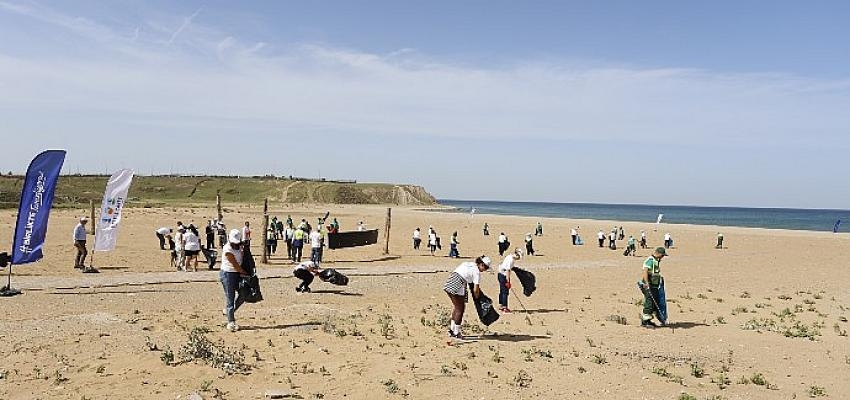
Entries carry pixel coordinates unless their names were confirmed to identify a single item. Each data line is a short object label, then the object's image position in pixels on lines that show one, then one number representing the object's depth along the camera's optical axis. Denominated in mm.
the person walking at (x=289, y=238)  27412
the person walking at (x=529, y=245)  33591
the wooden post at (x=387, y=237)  29888
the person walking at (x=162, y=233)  26544
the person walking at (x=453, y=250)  30938
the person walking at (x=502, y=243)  32062
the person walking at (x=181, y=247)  21872
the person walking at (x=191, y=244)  20938
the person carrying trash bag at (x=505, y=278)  14836
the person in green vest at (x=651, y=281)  13164
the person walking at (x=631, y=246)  35344
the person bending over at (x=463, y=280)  11102
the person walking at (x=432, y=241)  32275
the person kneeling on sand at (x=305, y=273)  16891
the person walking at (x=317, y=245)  21500
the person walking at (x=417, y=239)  34169
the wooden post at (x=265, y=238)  23766
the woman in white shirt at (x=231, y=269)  11484
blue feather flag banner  15375
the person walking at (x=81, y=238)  20078
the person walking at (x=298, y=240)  24047
